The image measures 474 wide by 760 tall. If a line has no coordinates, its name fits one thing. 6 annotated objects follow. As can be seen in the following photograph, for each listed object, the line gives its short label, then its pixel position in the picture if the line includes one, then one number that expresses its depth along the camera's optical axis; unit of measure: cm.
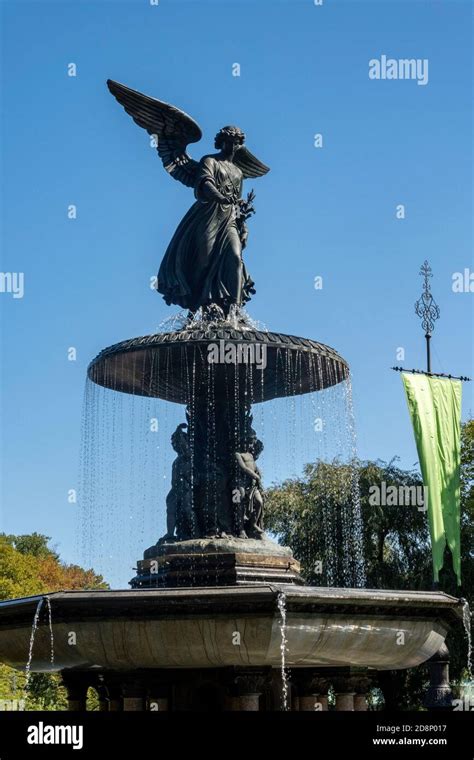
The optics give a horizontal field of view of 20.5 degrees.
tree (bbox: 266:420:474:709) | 4128
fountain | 1514
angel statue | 1964
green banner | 3384
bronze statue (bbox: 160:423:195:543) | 1823
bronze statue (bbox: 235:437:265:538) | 1825
